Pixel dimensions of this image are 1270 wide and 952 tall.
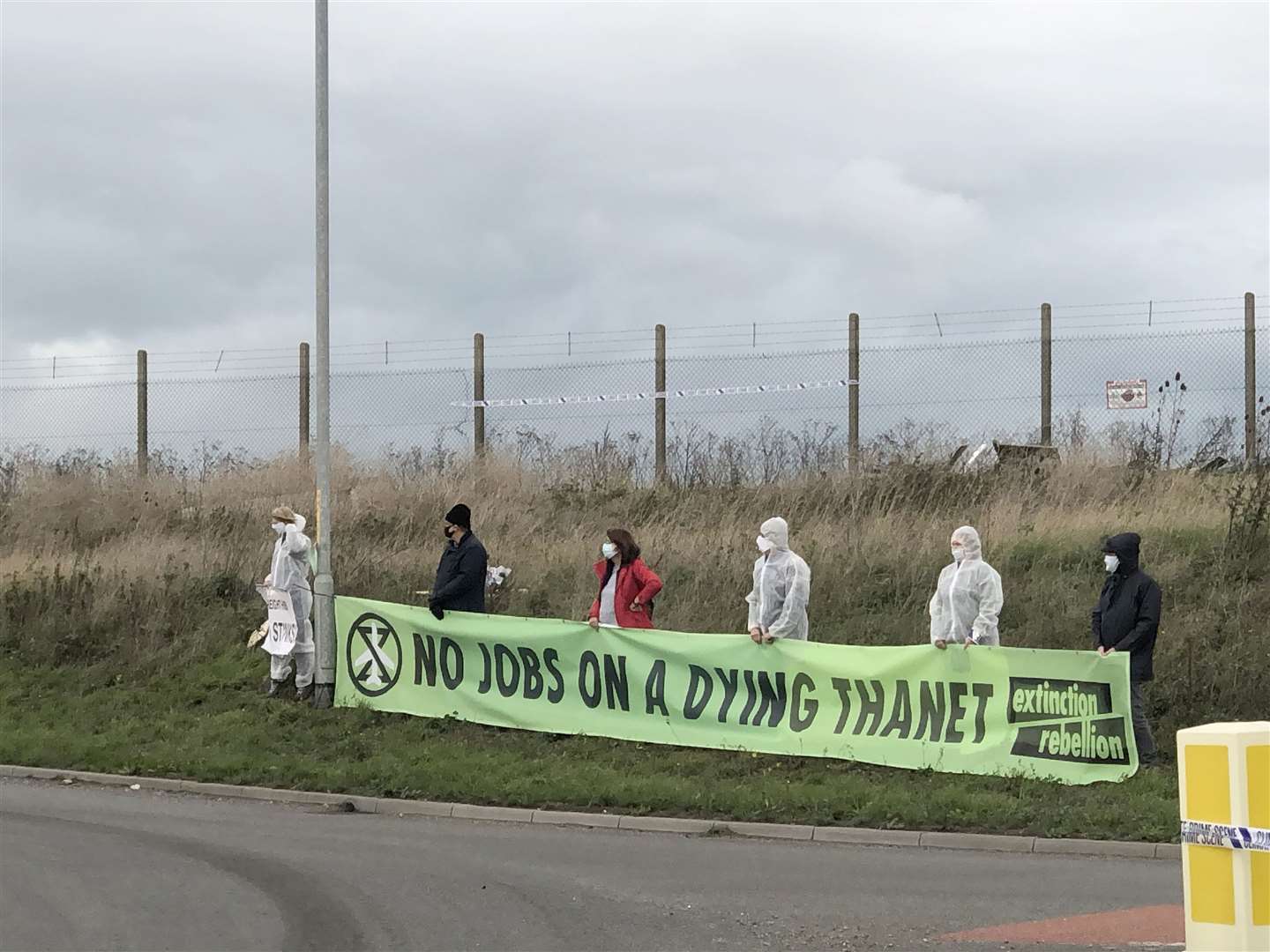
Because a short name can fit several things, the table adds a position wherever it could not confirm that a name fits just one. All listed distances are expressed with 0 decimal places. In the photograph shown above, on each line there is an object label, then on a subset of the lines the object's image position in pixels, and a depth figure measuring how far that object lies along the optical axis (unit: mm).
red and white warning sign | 21516
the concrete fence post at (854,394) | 22391
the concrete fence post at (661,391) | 23297
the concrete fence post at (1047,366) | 21984
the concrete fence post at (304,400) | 25266
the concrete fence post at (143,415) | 25781
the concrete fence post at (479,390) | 24297
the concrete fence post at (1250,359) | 21359
